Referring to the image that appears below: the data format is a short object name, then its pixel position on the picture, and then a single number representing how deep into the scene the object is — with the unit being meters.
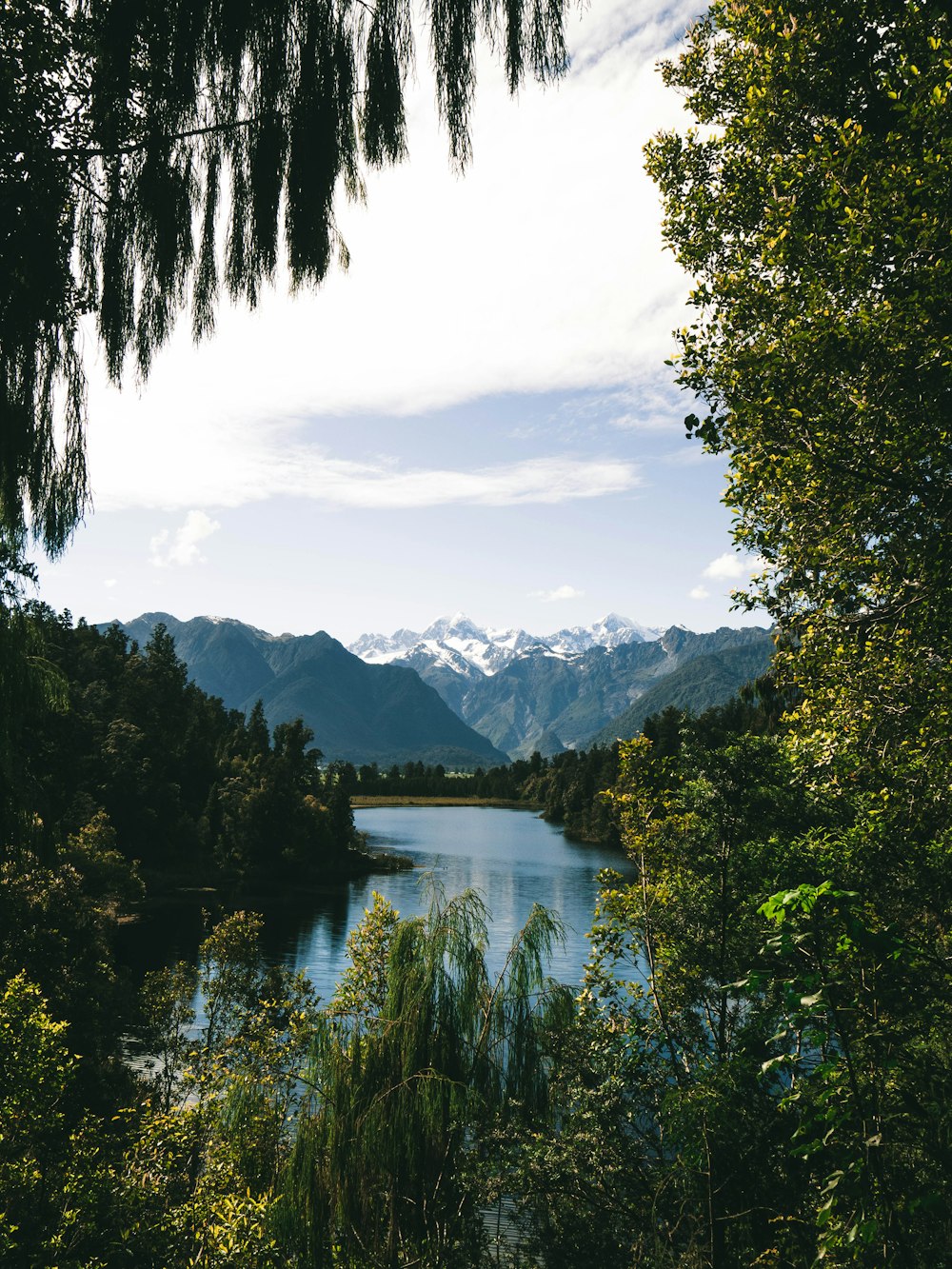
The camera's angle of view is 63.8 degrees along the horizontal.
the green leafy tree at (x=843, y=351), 6.00
